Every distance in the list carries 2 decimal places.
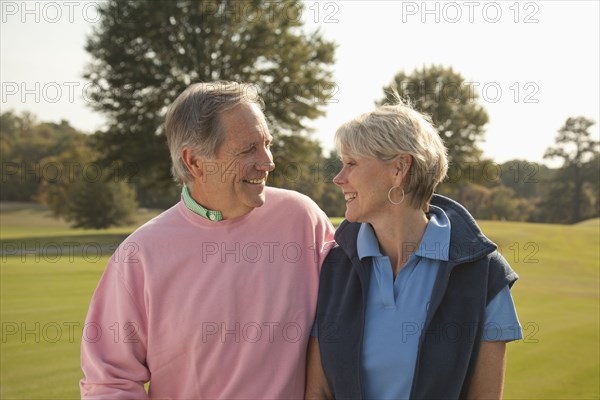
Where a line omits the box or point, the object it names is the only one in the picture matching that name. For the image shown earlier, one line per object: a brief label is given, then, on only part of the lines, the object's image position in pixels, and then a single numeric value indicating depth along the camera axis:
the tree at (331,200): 32.97
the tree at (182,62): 26.06
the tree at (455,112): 36.81
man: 2.90
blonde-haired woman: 2.54
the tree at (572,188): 37.38
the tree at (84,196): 34.91
